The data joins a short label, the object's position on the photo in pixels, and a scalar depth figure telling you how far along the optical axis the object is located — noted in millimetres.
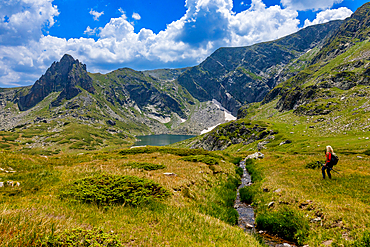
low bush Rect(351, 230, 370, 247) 6711
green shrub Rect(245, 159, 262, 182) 22852
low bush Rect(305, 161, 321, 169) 20459
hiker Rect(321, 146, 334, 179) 15055
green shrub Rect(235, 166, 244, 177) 27984
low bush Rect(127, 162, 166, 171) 19344
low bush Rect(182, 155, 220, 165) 27269
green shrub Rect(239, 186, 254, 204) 16141
